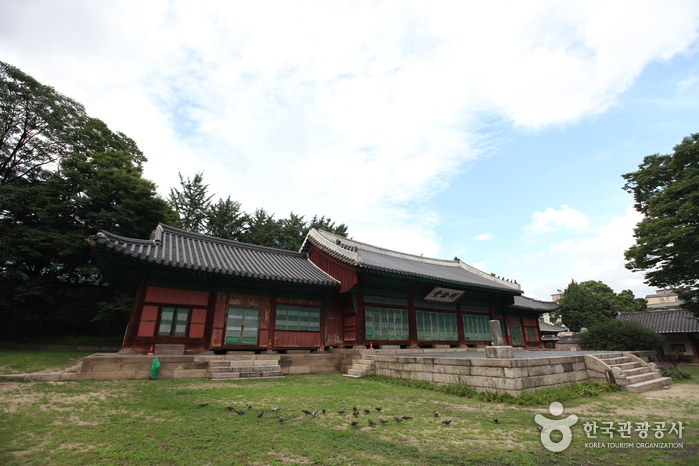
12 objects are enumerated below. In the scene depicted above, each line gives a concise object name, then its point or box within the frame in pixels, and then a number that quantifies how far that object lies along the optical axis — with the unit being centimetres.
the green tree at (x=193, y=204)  3222
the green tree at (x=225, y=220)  3209
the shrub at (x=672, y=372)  1247
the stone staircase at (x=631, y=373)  971
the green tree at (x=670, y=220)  1548
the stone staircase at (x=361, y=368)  1217
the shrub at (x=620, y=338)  1692
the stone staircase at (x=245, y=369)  1069
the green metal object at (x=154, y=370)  1000
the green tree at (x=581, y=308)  3717
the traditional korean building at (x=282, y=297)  1178
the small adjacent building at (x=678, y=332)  2594
